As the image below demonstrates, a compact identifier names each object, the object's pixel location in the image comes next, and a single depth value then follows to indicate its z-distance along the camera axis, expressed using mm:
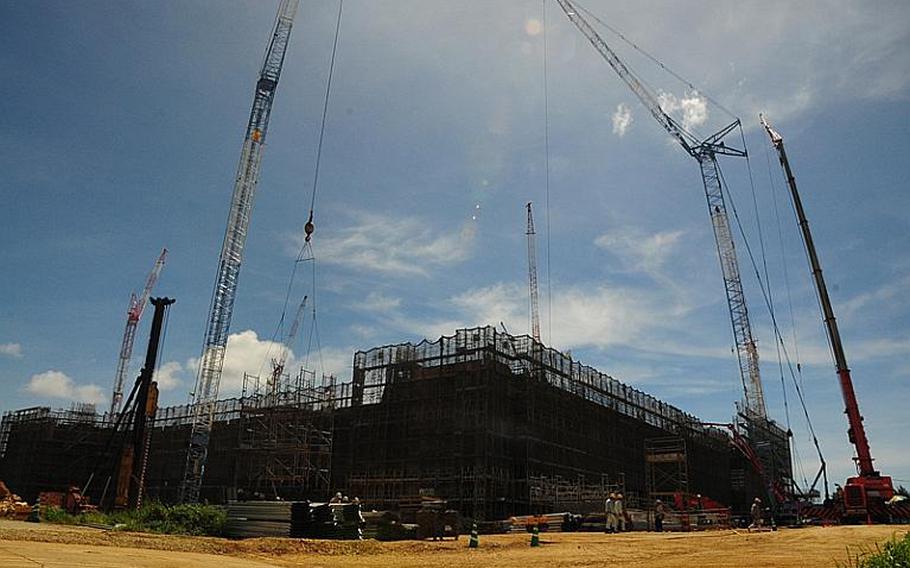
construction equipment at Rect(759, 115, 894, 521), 34531
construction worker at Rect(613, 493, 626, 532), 33906
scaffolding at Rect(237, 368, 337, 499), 55656
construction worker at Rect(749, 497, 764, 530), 38250
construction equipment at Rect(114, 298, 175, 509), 37156
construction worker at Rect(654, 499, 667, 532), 35056
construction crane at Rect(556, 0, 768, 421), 76688
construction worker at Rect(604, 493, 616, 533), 33072
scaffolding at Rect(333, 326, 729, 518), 49688
